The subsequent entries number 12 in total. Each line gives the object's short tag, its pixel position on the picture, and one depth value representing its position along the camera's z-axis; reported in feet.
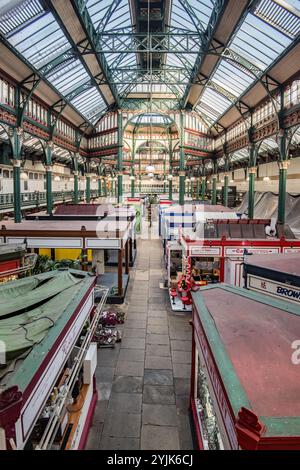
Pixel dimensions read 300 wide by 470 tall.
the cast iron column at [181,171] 97.86
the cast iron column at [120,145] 96.99
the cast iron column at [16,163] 54.54
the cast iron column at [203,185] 136.79
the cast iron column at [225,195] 101.14
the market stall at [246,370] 8.25
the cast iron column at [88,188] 110.34
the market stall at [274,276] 23.15
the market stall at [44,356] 9.89
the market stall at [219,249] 42.93
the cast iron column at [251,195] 74.33
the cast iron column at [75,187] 94.94
